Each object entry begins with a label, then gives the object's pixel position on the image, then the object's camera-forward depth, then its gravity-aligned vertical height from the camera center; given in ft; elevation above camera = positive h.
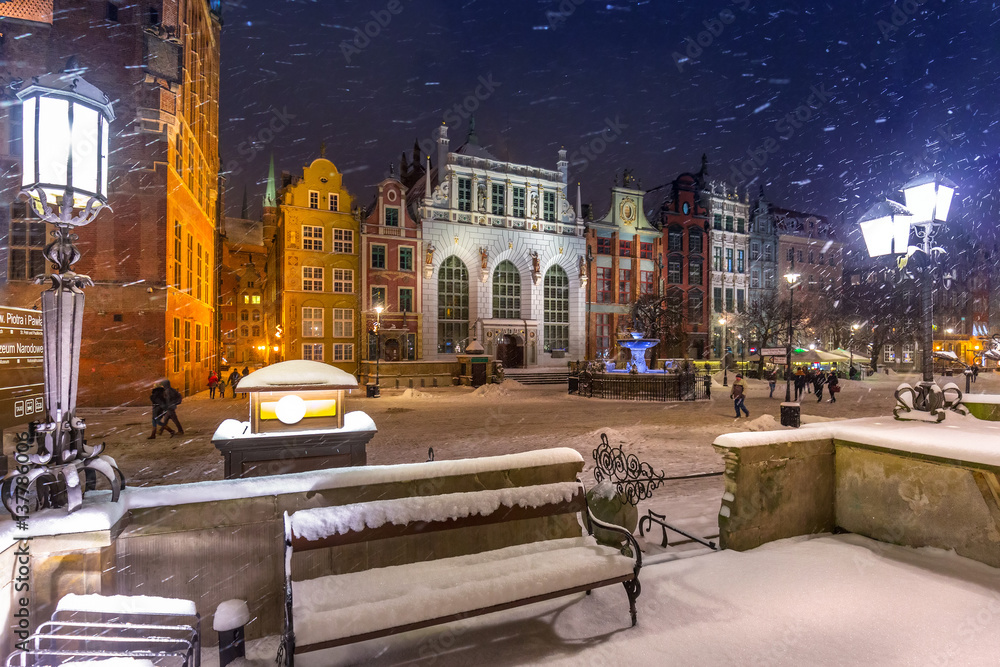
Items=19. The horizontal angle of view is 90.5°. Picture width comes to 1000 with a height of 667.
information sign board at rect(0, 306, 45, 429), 16.76 -0.63
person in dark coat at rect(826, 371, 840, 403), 76.54 -5.94
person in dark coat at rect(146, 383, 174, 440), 44.19 -5.11
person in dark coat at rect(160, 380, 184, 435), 44.45 -4.59
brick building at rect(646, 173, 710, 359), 153.99 +29.71
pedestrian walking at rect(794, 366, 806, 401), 78.43 -5.93
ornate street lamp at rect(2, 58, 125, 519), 10.55 +2.62
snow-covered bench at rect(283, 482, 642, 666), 10.29 -5.57
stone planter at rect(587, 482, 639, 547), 16.62 -5.40
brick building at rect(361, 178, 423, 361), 115.96 +17.89
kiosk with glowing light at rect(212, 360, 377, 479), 20.81 -3.46
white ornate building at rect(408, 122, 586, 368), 124.36 +23.26
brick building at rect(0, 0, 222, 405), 65.26 +20.33
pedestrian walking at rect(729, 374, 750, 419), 57.31 -5.64
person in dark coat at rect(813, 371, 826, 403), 78.19 -6.05
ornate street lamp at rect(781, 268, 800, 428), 46.70 -6.42
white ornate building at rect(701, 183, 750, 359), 158.20 +28.36
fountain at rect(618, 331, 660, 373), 88.28 +0.13
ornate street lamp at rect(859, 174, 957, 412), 21.38 +5.21
